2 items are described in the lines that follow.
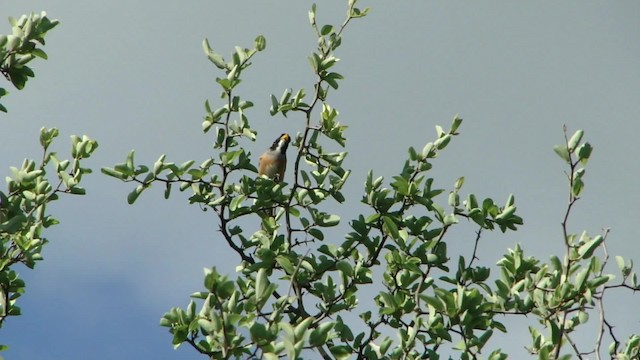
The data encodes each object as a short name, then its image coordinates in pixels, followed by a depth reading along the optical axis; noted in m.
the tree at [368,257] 9.64
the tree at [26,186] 10.76
